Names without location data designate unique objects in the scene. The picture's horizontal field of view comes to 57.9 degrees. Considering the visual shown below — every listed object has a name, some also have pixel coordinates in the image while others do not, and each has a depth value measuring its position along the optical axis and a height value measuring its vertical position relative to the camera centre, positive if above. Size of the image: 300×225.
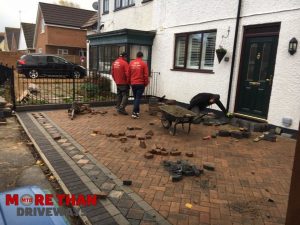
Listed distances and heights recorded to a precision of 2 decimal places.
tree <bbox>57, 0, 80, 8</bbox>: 70.34 +14.48
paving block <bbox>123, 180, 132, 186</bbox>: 4.12 -1.81
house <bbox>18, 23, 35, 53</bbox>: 41.31 +3.06
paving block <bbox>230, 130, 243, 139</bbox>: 6.96 -1.71
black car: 18.80 -0.63
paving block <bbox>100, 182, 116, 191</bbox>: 4.02 -1.86
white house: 7.09 +0.55
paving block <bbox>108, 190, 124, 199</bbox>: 3.79 -1.86
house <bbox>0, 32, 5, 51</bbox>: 67.00 +3.57
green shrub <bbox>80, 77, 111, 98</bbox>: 12.67 -1.32
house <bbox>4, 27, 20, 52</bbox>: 55.31 +3.42
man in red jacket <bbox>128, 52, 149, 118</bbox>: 8.70 -0.52
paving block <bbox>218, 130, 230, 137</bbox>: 7.13 -1.73
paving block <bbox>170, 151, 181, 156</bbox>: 5.48 -1.77
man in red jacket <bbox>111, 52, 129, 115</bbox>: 9.05 -0.56
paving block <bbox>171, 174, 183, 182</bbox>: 4.32 -1.79
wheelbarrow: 6.71 -1.28
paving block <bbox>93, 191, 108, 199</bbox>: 3.70 -1.82
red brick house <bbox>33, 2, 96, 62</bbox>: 29.95 +3.09
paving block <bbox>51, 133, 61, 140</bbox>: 6.32 -1.85
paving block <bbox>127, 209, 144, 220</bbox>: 3.31 -1.87
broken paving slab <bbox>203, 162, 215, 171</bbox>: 4.82 -1.79
